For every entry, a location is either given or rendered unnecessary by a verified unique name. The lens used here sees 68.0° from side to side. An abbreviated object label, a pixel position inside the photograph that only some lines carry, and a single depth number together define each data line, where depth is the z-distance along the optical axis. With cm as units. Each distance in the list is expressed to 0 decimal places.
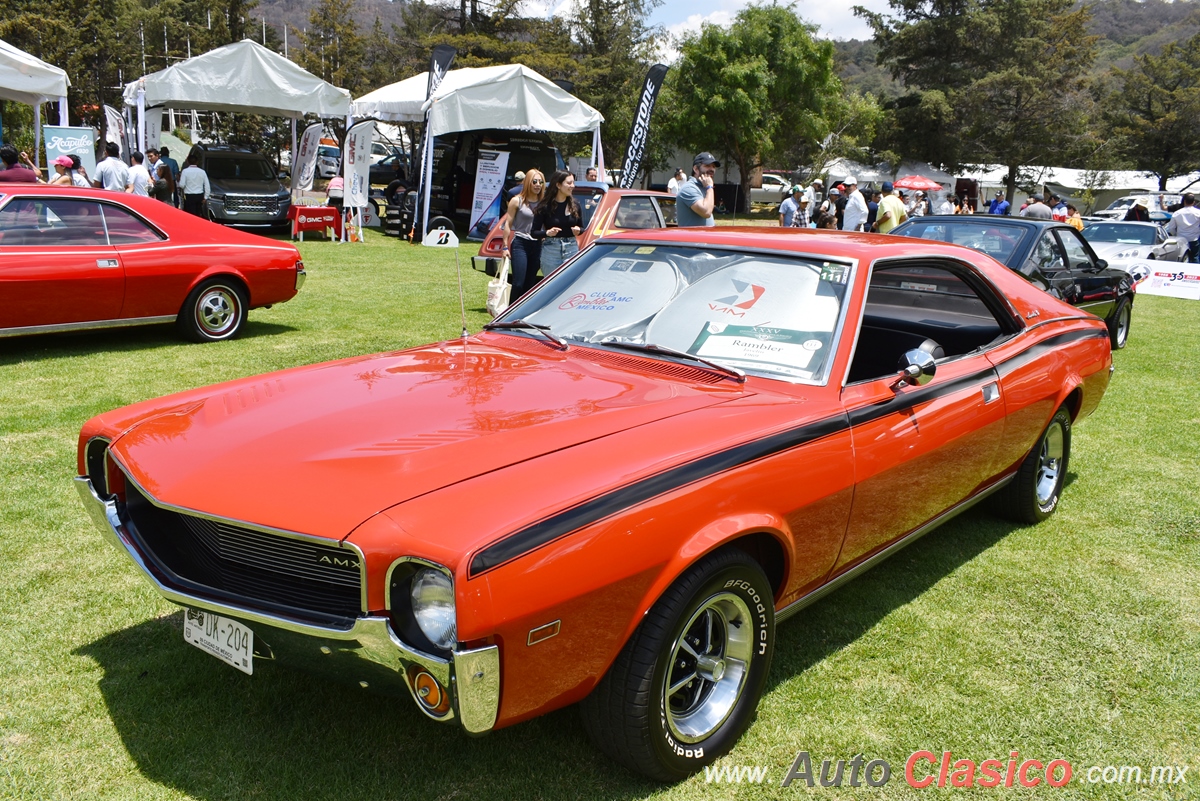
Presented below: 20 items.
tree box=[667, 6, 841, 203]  4041
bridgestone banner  1934
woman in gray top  912
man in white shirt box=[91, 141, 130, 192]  1378
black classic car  837
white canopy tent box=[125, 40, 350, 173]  1664
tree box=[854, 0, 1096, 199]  4866
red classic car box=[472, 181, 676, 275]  1046
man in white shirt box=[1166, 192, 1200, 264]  1734
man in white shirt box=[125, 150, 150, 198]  1408
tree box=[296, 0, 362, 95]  4502
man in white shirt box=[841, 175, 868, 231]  1438
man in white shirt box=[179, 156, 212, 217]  1647
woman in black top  898
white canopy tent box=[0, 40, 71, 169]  1472
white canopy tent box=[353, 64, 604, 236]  1759
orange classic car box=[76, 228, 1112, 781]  207
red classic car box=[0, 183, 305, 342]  705
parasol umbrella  2516
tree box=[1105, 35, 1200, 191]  5159
